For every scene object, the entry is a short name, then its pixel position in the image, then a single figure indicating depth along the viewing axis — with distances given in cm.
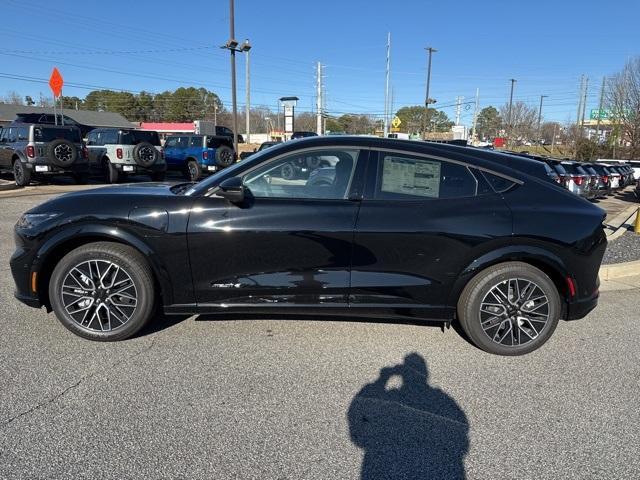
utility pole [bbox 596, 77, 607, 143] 4654
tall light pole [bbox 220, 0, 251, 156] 2169
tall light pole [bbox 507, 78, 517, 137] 6939
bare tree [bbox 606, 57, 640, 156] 4168
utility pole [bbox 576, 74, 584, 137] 5843
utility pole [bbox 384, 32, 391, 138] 5060
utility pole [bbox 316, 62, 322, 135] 5457
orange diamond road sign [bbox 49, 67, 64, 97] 1728
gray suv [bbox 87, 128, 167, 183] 1603
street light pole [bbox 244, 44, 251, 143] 3679
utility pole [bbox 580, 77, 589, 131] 6050
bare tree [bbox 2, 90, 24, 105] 10411
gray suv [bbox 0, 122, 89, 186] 1366
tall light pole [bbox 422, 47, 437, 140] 4769
